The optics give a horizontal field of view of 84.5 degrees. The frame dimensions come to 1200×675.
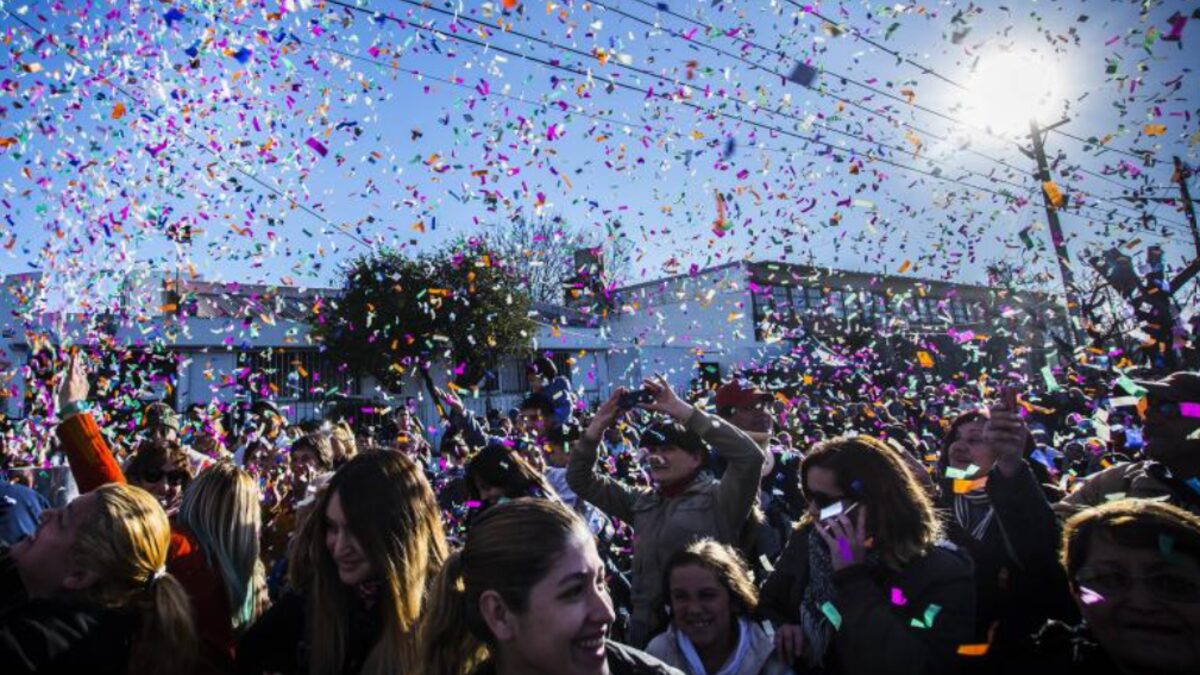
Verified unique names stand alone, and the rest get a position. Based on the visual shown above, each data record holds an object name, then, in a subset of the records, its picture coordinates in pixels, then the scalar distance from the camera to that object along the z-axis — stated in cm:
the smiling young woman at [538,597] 168
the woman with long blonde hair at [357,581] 218
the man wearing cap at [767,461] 449
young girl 261
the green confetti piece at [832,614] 243
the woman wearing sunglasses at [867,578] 216
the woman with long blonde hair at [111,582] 193
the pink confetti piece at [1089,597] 191
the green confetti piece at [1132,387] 302
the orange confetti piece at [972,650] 222
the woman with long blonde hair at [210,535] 264
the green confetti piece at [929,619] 223
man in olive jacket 329
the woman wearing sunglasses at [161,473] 380
